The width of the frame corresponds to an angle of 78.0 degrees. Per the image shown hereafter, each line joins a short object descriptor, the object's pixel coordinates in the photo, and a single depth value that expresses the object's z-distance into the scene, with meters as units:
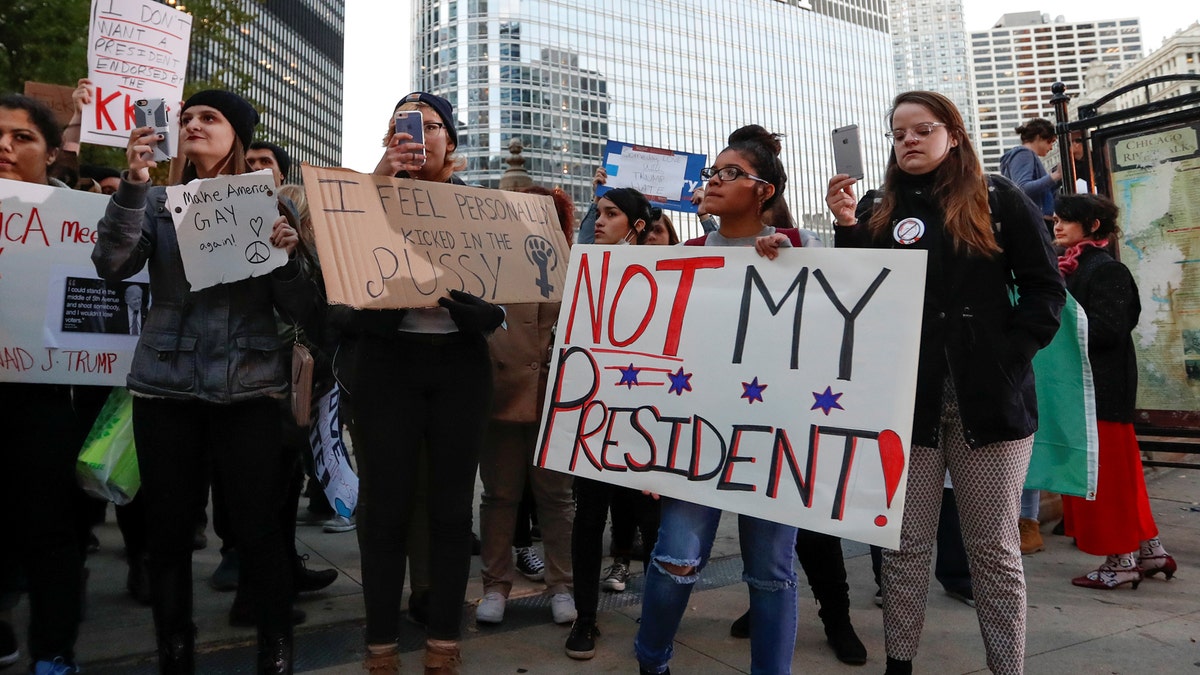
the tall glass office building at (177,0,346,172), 98.12
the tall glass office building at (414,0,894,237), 88.25
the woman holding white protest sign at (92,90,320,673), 2.39
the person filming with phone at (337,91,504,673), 2.56
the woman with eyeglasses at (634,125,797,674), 2.28
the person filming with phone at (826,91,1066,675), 2.34
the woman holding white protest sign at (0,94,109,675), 2.56
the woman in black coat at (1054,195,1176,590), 3.79
